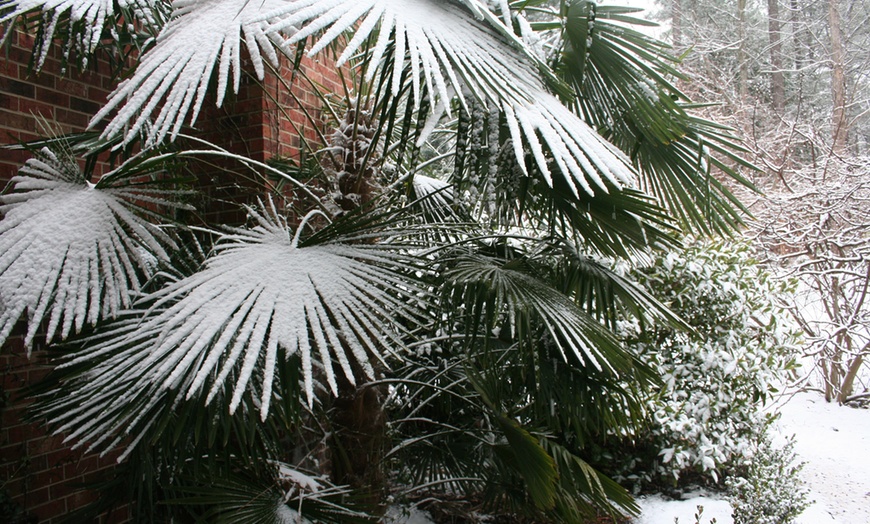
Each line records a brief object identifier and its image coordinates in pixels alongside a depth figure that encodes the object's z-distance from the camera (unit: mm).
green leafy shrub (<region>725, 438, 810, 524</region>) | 2922
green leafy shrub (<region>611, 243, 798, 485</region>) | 3344
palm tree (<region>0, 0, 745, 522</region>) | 1165
